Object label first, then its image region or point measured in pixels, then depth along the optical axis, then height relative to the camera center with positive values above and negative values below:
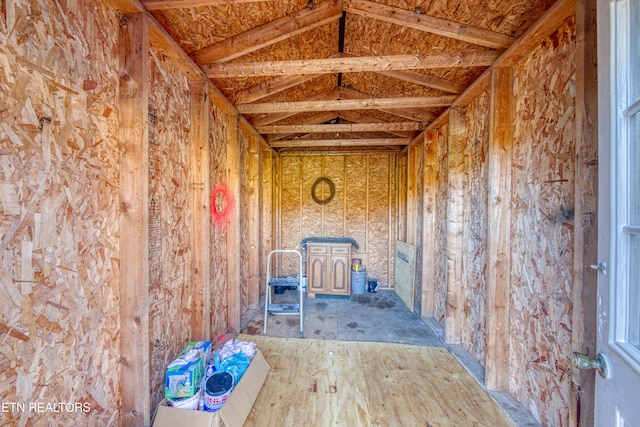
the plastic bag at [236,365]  1.85 -1.24
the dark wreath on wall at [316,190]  4.97 +0.47
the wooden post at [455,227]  2.66 -0.16
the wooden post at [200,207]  2.12 +0.05
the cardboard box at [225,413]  1.45 -1.31
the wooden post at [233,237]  2.86 -0.30
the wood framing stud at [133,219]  1.38 -0.04
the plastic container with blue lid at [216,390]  1.55 -1.21
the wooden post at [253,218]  3.69 -0.08
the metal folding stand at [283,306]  3.17 -1.31
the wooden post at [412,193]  3.98 +0.35
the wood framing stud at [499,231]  1.91 -0.15
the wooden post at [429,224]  3.36 -0.16
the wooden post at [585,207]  1.17 +0.03
